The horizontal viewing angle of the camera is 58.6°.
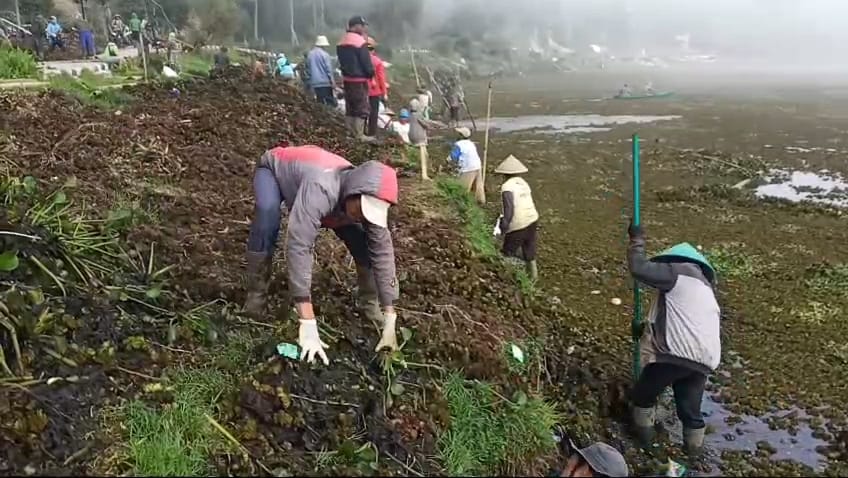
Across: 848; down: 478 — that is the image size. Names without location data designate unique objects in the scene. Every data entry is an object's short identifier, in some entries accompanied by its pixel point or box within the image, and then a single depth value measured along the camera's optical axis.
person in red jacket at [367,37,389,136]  11.15
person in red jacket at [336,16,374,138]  10.36
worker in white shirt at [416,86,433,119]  17.35
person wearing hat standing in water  4.75
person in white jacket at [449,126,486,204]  10.52
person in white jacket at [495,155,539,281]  7.61
